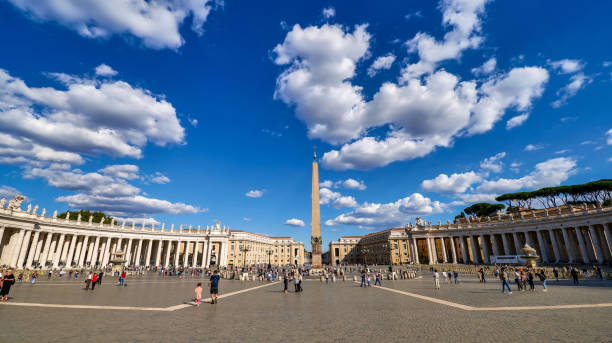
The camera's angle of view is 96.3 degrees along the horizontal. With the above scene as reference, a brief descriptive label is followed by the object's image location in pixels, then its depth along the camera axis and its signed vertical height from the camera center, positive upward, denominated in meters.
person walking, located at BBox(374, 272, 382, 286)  25.62 -2.24
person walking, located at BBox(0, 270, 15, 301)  13.58 -1.25
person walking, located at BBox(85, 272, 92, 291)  19.12 -1.48
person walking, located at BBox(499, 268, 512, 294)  16.41 -1.47
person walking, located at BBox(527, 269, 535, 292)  17.71 -1.76
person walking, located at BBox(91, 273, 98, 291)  19.22 -1.36
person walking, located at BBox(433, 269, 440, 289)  20.47 -1.98
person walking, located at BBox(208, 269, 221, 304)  13.64 -1.44
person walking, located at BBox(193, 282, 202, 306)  12.88 -1.69
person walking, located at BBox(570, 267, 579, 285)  22.21 -2.00
